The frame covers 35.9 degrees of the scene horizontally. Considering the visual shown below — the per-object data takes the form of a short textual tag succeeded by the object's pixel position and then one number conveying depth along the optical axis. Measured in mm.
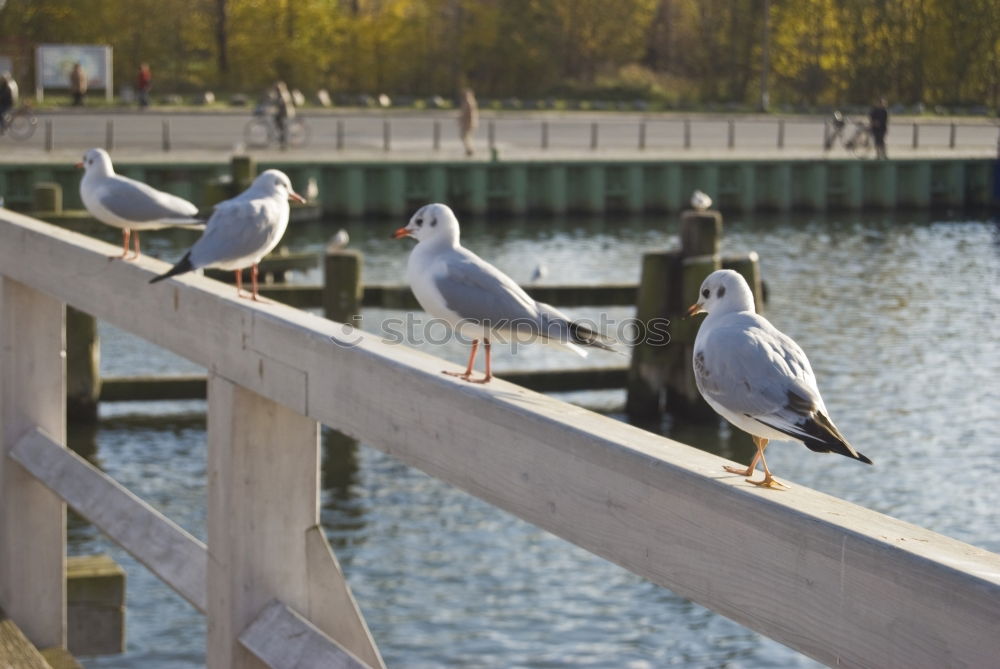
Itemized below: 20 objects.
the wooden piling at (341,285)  12539
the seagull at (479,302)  3531
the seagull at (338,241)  18953
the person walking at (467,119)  32750
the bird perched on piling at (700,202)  19734
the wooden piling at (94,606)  5961
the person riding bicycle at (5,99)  34125
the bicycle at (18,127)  34000
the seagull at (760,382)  2729
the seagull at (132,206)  6121
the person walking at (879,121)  34531
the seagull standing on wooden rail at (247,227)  4785
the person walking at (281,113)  33875
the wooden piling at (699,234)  13023
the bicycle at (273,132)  34562
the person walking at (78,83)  44719
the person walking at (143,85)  45219
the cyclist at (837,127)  36625
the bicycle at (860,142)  35969
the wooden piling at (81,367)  13508
